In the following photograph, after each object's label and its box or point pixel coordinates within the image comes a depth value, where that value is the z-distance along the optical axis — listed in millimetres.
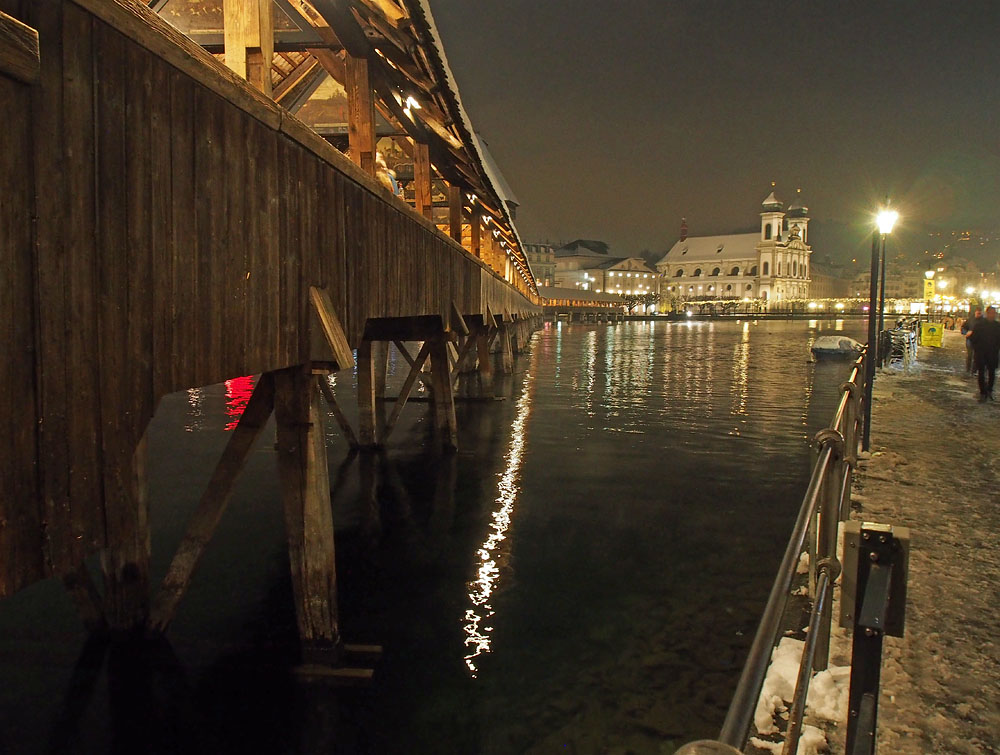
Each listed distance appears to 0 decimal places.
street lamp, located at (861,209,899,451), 9156
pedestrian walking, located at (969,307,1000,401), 13852
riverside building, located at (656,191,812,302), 133000
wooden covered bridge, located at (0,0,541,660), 2410
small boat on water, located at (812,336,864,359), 32062
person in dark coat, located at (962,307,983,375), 19292
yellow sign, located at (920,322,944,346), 28656
